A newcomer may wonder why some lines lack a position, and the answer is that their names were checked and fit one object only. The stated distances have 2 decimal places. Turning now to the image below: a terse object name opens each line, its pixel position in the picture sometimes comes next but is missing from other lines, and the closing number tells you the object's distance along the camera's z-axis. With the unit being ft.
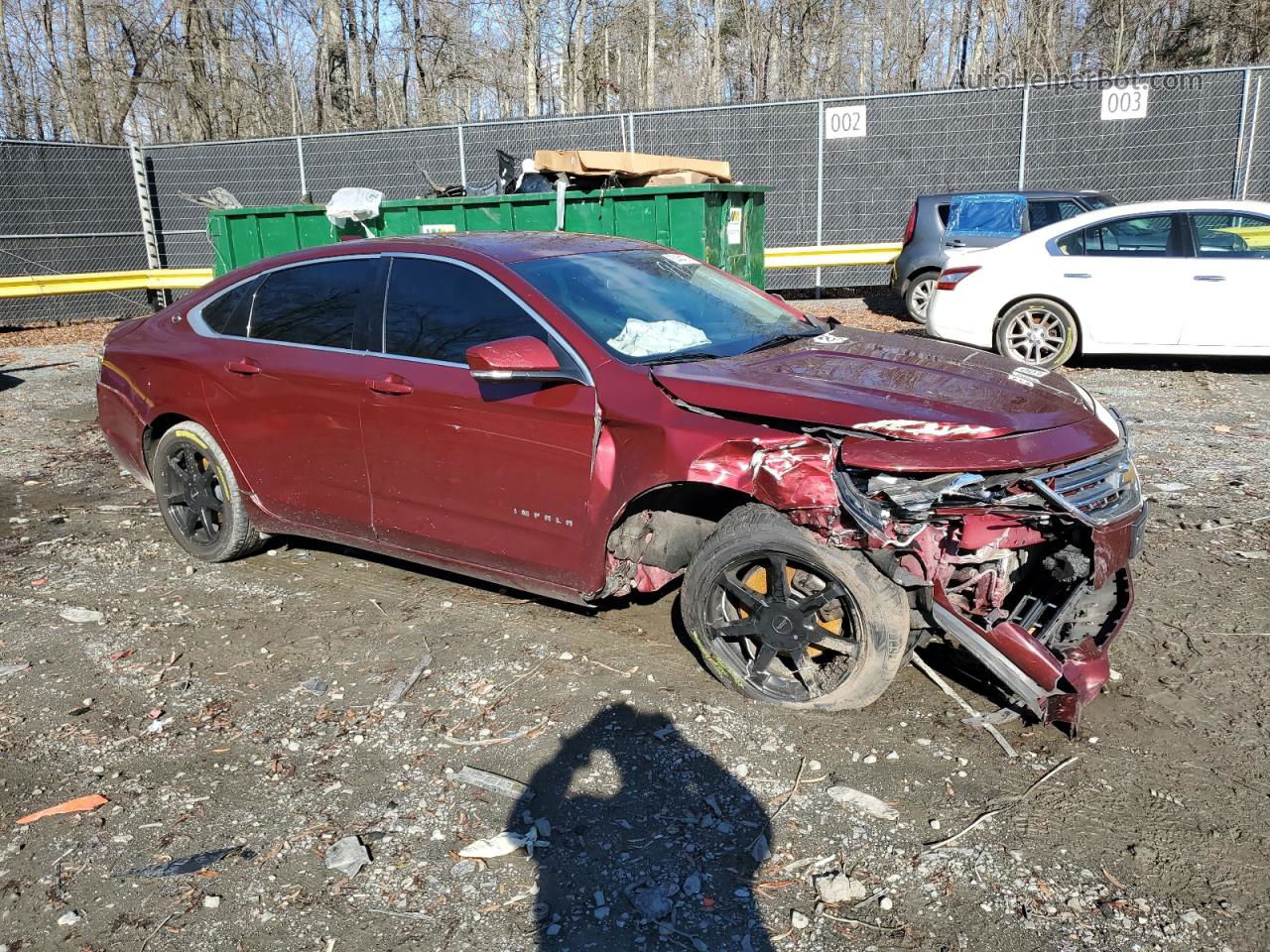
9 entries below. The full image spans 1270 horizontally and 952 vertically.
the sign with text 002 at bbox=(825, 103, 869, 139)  53.83
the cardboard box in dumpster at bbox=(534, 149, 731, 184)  33.24
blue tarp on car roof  41.27
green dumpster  33.55
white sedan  28.99
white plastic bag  37.27
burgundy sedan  11.14
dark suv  40.75
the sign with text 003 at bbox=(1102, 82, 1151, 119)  51.07
